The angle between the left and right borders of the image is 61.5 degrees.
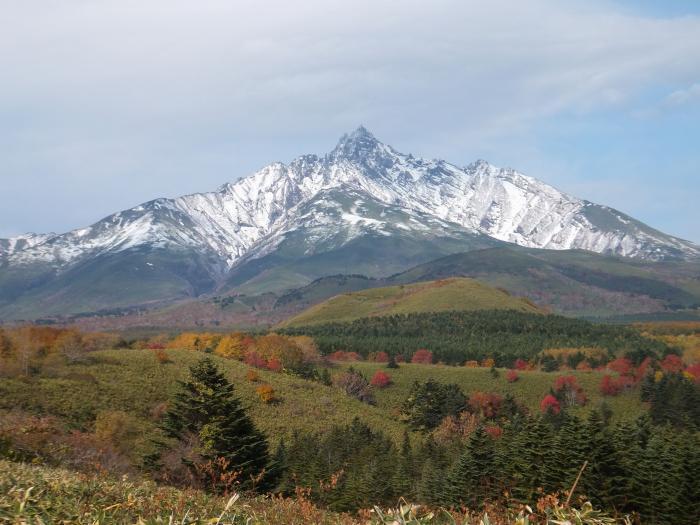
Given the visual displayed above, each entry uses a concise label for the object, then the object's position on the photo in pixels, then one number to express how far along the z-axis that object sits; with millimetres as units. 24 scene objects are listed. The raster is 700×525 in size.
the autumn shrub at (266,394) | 97756
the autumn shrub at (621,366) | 158500
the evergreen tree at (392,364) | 168625
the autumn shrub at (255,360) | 129625
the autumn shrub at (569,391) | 138750
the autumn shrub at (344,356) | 192500
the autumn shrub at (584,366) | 165900
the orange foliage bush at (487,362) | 180312
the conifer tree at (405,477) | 61438
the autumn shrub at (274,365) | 128750
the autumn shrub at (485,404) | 131500
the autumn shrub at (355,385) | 136875
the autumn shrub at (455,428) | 103250
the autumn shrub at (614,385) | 145375
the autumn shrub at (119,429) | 61406
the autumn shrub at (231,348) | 141000
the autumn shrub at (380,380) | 153875
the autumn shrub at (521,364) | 175725
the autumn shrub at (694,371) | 145950
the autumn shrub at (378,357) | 190000
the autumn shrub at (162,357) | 102875
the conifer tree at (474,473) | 54344
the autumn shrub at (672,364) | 158775
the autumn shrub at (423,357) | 188125
